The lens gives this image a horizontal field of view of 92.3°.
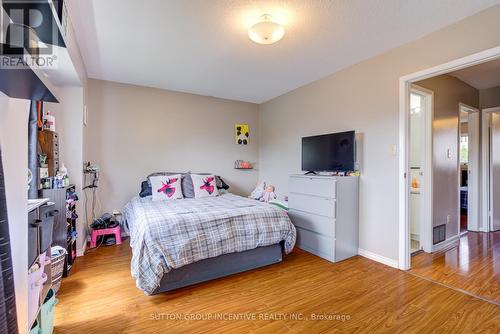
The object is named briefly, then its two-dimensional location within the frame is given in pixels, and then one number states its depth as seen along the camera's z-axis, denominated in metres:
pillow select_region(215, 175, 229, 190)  4.03
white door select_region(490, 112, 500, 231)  3.84
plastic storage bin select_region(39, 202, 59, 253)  1.38
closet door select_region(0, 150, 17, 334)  0.67
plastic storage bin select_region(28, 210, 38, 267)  1.15
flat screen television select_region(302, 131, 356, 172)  2.85
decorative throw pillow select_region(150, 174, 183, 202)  3.38
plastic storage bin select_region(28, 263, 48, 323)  1.15
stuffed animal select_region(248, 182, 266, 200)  4.18
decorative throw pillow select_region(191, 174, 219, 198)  3.65
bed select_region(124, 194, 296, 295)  1.95
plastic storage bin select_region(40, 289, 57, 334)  1.35
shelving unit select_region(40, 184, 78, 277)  2.32
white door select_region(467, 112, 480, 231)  3.85
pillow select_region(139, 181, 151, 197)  3.51
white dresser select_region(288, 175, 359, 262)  2.71
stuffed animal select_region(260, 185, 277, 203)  3.97
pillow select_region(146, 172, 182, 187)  3.57
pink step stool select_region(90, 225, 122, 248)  3.18
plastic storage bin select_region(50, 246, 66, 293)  2.00
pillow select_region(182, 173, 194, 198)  3.64
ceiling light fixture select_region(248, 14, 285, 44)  1.99
